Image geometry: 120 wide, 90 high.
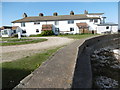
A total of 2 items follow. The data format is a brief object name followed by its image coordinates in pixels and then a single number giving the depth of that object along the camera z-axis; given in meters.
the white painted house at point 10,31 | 27.55
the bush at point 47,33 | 25.98
